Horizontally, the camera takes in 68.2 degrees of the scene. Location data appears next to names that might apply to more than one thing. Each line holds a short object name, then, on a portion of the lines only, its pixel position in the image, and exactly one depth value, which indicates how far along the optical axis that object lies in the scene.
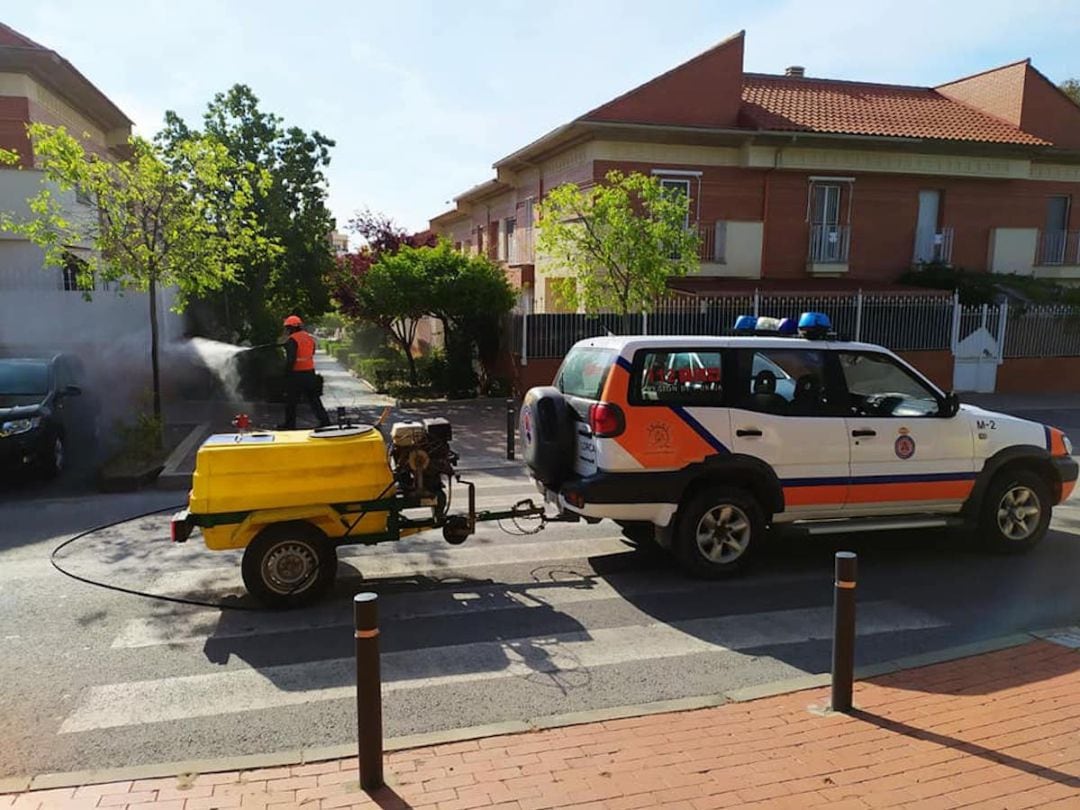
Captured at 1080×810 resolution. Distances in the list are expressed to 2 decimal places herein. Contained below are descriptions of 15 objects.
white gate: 20.03
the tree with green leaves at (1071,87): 39.65
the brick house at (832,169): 20.02
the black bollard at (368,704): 3.42
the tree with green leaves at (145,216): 11.26
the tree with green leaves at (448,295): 18.31
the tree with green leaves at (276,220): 20.81
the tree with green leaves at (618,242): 14.78
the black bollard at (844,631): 4.13
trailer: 5.52
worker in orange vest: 12.33
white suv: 6.11
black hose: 5.82
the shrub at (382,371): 22.01
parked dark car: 9.91
